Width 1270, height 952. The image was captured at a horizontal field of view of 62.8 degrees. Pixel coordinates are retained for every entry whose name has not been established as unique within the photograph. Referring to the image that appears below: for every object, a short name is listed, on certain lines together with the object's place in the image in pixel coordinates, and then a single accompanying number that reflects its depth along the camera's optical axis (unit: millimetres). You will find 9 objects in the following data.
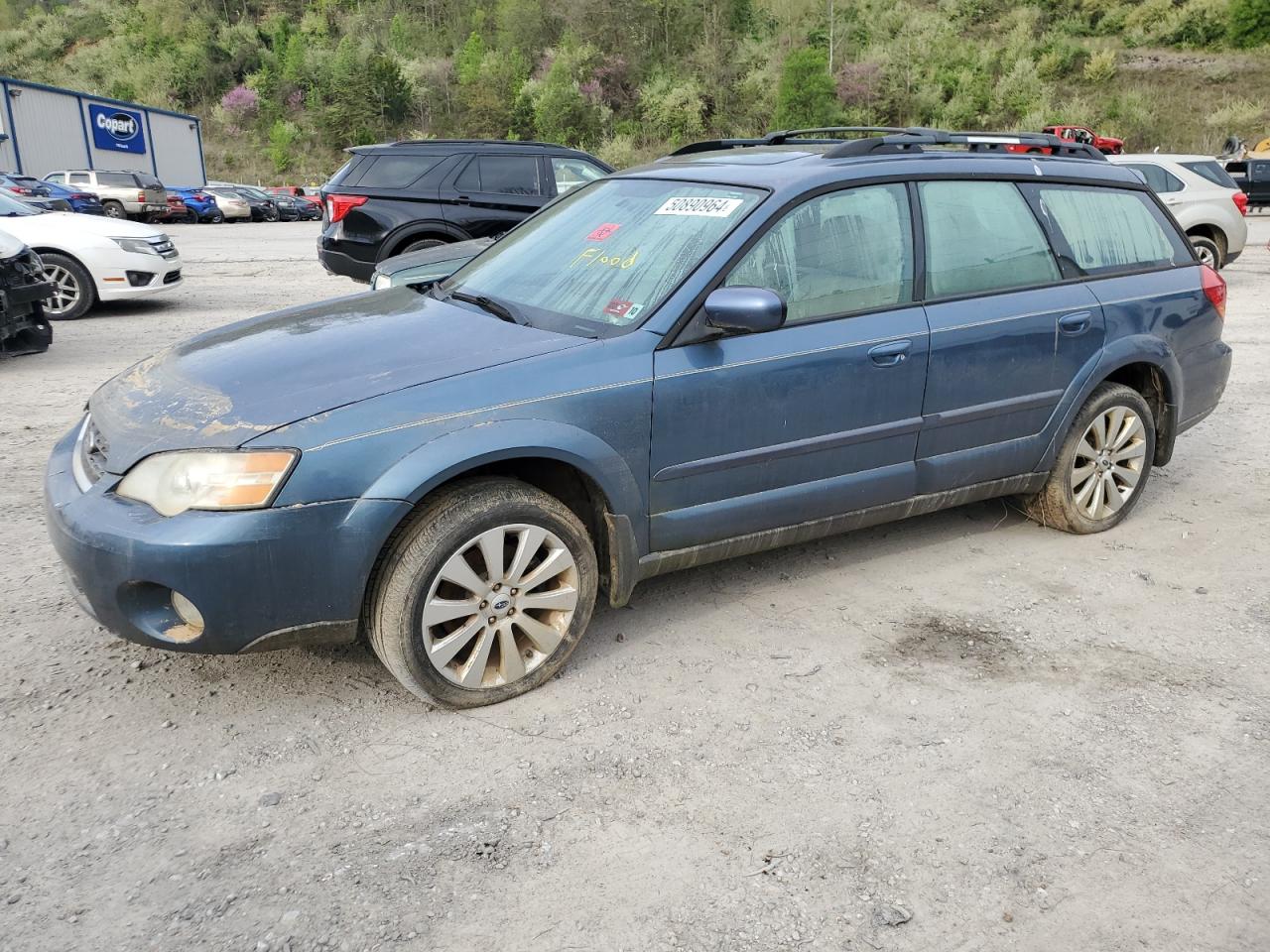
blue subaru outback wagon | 2945
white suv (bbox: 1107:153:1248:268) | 12703
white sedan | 10180
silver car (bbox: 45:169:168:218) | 30547
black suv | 10484
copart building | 39219
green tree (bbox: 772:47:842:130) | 58438
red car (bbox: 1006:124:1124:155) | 18828
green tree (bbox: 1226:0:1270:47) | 60938
